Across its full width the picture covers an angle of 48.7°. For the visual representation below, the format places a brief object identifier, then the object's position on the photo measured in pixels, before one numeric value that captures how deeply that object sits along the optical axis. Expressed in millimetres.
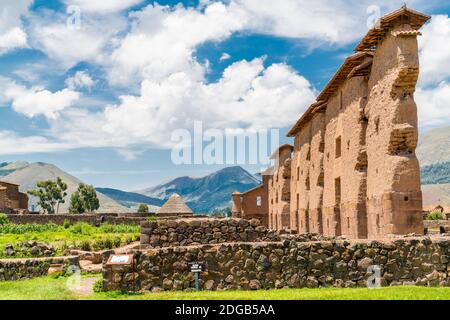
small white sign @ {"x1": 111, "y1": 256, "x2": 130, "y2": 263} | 11336
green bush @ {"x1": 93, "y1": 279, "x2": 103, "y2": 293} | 11586
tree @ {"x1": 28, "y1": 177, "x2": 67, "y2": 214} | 91562
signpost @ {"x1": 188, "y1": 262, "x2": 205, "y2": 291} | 11375
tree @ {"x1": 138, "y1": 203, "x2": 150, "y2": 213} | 97388
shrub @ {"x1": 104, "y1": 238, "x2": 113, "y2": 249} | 26250
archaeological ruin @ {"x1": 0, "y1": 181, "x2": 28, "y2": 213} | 56212
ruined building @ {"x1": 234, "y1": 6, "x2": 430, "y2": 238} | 19828
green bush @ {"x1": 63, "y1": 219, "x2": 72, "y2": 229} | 40481
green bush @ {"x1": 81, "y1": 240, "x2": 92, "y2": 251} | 25078
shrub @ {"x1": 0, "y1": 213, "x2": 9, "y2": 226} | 42488
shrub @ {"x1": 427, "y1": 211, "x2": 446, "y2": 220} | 53662
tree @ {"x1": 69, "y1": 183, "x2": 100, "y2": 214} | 95625
